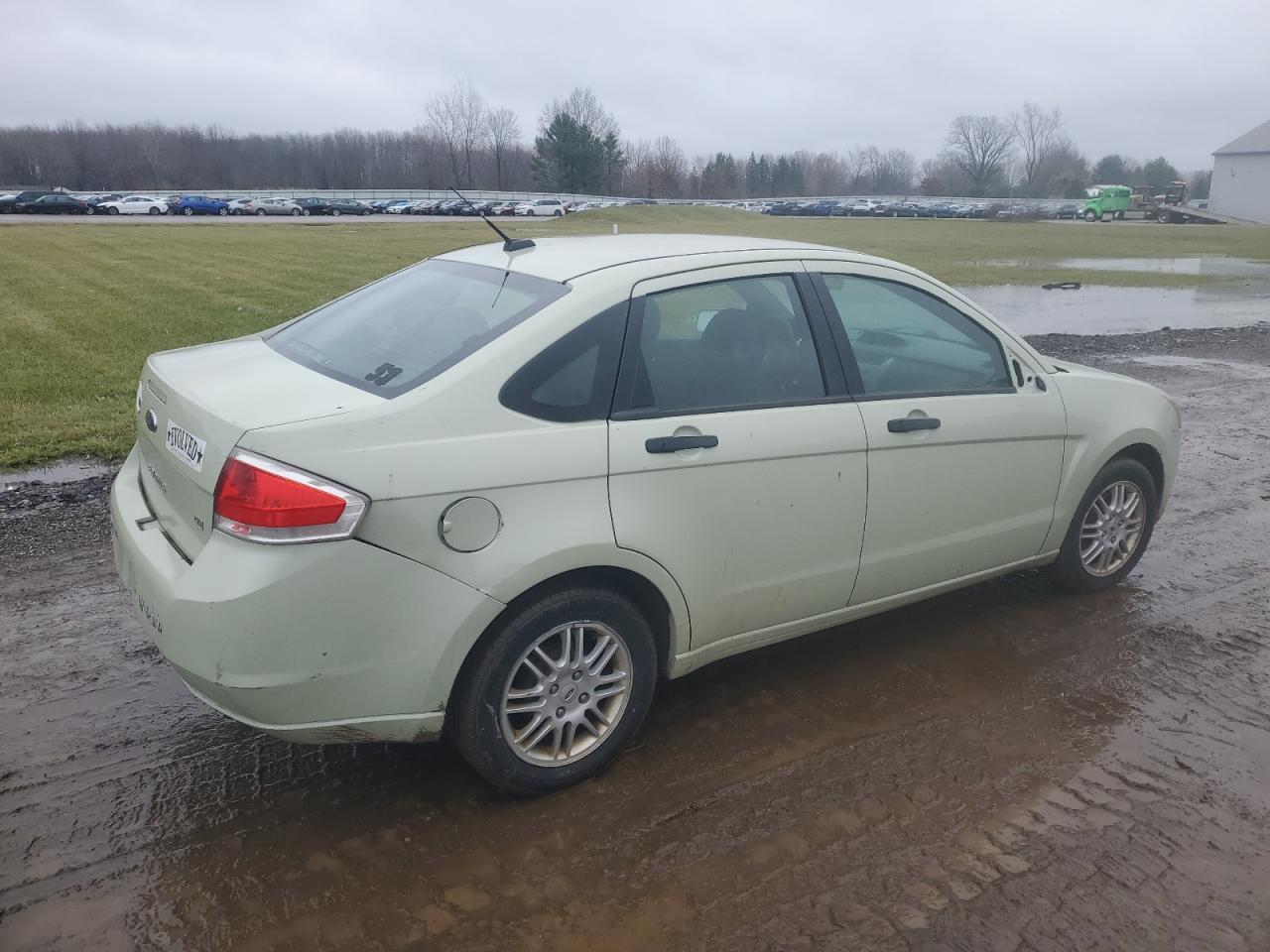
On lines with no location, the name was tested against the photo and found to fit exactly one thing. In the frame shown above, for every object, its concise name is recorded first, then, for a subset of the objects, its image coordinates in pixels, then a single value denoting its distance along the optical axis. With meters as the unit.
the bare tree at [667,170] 106.31
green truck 77.06
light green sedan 2.82
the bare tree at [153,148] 101.94
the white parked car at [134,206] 55.06
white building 81.00
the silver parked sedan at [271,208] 60.19
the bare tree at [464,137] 103.75
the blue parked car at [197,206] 59.38
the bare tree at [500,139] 104.75
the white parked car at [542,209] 65.94
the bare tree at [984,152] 122.06
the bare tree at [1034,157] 126.38
